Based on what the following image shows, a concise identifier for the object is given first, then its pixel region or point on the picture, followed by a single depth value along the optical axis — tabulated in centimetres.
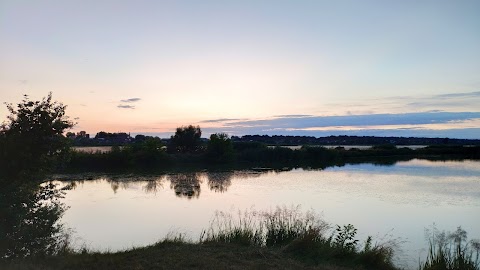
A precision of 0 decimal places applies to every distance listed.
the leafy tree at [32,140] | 599
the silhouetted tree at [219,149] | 4350
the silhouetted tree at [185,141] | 4778
